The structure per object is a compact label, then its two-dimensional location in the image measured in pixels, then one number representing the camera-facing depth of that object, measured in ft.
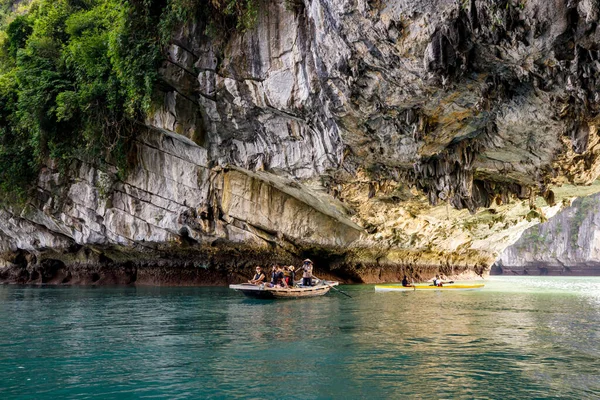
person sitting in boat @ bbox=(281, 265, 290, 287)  61.77
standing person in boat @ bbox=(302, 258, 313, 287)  65.36
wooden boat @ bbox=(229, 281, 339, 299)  57.47
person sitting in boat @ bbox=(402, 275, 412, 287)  72.58
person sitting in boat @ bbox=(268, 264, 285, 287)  61.72
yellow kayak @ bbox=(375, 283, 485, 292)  71.05
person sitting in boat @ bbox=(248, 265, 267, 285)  62.18
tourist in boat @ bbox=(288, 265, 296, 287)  63.21
